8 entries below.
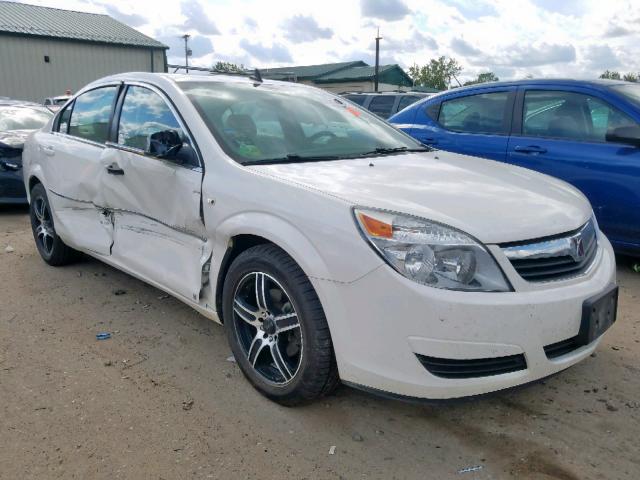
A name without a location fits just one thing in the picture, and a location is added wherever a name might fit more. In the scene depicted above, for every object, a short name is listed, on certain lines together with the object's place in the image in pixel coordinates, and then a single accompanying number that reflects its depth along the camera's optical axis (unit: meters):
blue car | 4.43
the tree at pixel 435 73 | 54.44
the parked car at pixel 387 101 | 11.49
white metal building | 27.48
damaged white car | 2.24
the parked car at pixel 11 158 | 7.13
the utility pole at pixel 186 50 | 51.87
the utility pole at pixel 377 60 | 35.11
